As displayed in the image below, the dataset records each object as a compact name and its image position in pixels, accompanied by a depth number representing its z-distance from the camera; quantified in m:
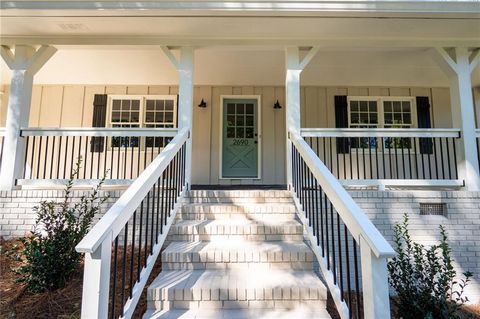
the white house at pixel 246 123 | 2.24
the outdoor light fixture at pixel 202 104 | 6.30
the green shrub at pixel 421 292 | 2.33
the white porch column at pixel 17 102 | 4.09
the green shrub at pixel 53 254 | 2.64
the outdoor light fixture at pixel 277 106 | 6.32
